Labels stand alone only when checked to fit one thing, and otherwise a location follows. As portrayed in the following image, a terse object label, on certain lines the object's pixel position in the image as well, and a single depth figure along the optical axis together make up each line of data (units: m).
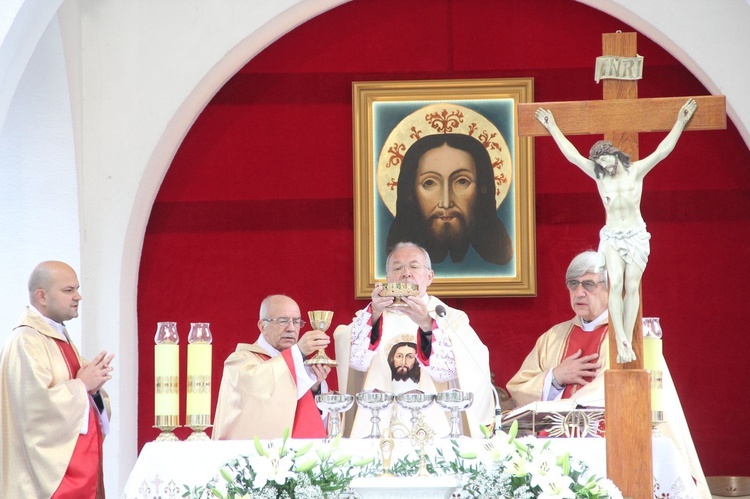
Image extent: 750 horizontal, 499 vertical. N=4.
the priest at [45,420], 10.46
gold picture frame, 13.57
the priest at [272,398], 10.60
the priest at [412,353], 10.31
